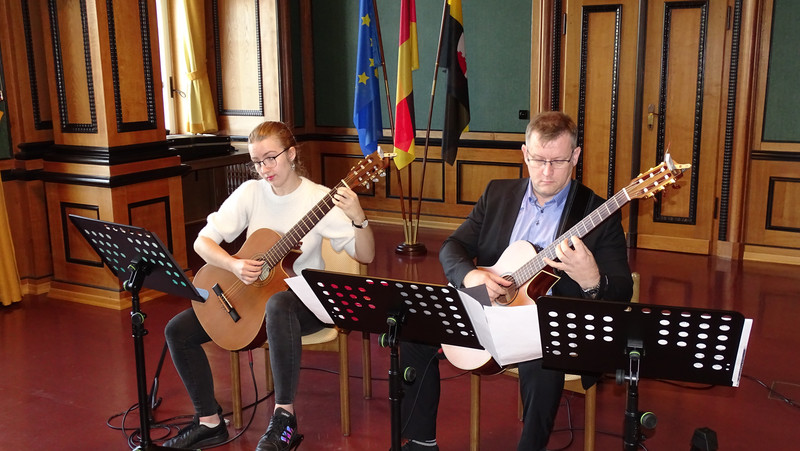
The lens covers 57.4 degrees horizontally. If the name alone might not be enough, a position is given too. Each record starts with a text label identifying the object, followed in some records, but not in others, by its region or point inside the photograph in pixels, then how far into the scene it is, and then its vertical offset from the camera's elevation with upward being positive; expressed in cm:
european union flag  564 +14
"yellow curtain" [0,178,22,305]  448 -102
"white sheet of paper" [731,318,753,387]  167 -60
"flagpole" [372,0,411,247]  566 +11
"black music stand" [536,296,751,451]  169 -60
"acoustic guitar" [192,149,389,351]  276 -74
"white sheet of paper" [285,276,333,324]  216 -59
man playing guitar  231 -51
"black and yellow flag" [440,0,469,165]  551 +13
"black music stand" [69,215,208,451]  236 -54
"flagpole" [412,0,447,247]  559 -28
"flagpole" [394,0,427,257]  549 -65
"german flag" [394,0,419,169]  550 +10
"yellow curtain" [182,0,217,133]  669 +24
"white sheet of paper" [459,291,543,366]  192 -62
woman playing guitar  268 -65
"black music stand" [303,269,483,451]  197 -59
